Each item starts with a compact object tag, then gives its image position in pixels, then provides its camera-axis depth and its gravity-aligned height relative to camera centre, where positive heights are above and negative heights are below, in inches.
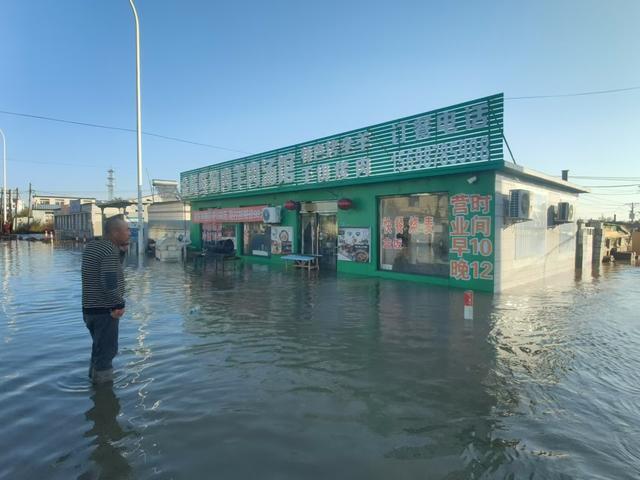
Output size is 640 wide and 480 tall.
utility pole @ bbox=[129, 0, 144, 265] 834.2 +196.7
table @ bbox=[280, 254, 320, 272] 667.8 -62.0
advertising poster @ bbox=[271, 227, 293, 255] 767.1 -30.7
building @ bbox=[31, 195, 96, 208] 3993.6 +252.3
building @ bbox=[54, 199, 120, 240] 1721.2 +24.1
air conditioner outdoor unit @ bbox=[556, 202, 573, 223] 608.4 +14.6
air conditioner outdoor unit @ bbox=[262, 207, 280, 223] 773.3 +16.5
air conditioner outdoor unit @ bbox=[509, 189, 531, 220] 466.6 +20.7
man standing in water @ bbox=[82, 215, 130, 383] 184.9 -31.1
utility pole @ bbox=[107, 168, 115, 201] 2759.1 +283.0
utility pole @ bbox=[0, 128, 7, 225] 1822.8 +205.1
